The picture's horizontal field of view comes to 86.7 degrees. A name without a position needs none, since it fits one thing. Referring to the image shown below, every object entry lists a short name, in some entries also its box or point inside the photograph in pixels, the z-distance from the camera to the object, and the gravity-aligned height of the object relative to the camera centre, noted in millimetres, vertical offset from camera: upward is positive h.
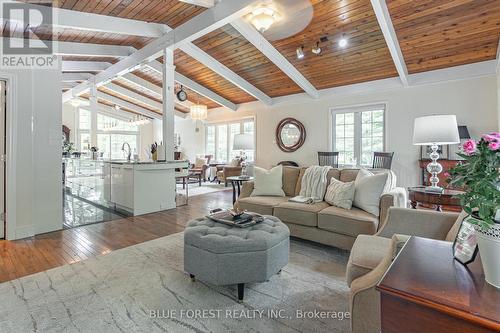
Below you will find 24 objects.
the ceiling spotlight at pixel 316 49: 4812 +2090
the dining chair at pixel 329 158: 6402 +150
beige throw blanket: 3459 -255
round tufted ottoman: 1987 -703
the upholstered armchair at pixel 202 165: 8792 -67
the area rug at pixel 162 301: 1729 -1034
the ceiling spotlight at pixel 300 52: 4891 +2074
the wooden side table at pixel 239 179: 5011 -291
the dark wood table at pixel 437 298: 731 -398
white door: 3283 +213
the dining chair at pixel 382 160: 5531 +95
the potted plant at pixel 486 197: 831 -102
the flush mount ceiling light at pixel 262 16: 3695 +2068
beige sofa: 2730 -576
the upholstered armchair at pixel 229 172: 7984 -257
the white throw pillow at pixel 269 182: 3875 -276
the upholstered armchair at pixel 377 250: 1368 -563
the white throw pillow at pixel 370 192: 2846 -309
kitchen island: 4594 -411
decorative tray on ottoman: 2311 -503
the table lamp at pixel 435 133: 2674 +326
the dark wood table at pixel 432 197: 2506 -325
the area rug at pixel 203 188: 7180 -739
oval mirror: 7187 +827
